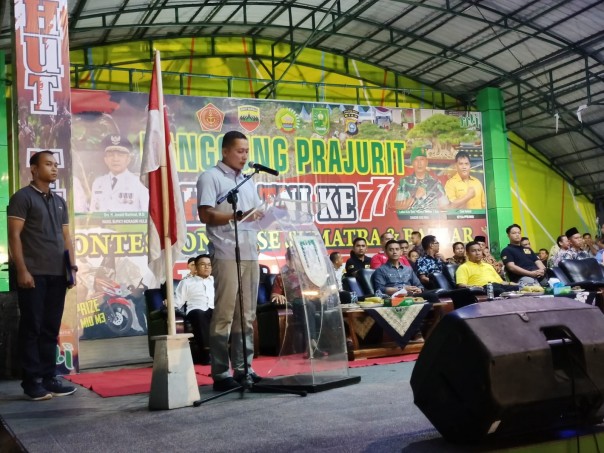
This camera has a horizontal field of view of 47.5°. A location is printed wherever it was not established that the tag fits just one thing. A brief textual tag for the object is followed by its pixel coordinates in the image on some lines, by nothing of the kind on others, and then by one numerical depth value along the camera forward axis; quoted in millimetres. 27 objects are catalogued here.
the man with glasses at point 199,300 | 6371
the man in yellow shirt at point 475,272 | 6820
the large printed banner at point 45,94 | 5383
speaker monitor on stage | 1990
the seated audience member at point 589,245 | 12875
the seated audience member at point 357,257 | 8328
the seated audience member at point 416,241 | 10267
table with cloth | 5930
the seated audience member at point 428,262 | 7874
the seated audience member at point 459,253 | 8695
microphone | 3466
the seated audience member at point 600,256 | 9234
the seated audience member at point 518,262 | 7656
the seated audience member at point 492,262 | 9860
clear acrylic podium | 3807
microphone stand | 3529
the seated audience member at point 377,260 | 8410
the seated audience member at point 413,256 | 9480
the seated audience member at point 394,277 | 6660
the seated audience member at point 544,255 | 13298
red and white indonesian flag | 3760
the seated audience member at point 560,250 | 10403
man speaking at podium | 3848
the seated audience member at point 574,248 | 9512
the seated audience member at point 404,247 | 8844
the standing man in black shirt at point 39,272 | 4008
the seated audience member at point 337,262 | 8867
